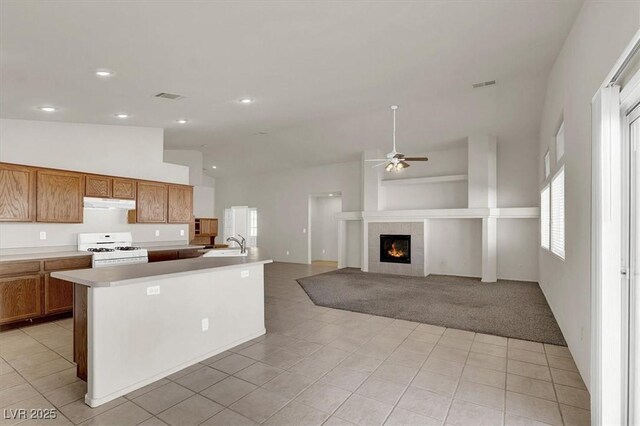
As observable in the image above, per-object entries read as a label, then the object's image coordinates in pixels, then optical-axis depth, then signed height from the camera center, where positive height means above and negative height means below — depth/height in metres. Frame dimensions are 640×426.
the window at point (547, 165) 5.31 +0.83
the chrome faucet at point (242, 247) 4.45 -0.45
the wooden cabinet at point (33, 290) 4.08 -1.00
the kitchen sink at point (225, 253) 4.38 -0.53
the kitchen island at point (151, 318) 2.52 -0.93
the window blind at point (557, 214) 4.09 +0.02
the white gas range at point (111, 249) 4.87 -0.56
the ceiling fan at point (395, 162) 5.70 +0.91
